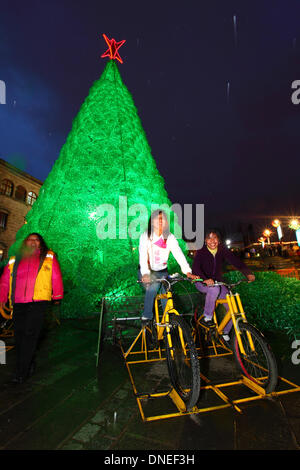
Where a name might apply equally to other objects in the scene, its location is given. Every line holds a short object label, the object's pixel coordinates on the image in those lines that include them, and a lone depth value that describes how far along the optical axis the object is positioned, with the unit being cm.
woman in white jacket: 332
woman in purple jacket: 346
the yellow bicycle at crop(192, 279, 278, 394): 239
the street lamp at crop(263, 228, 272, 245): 3769
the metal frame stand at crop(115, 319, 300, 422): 225
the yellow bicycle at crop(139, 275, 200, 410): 224
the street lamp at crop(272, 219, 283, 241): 2766
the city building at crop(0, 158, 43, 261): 2427
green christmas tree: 615
